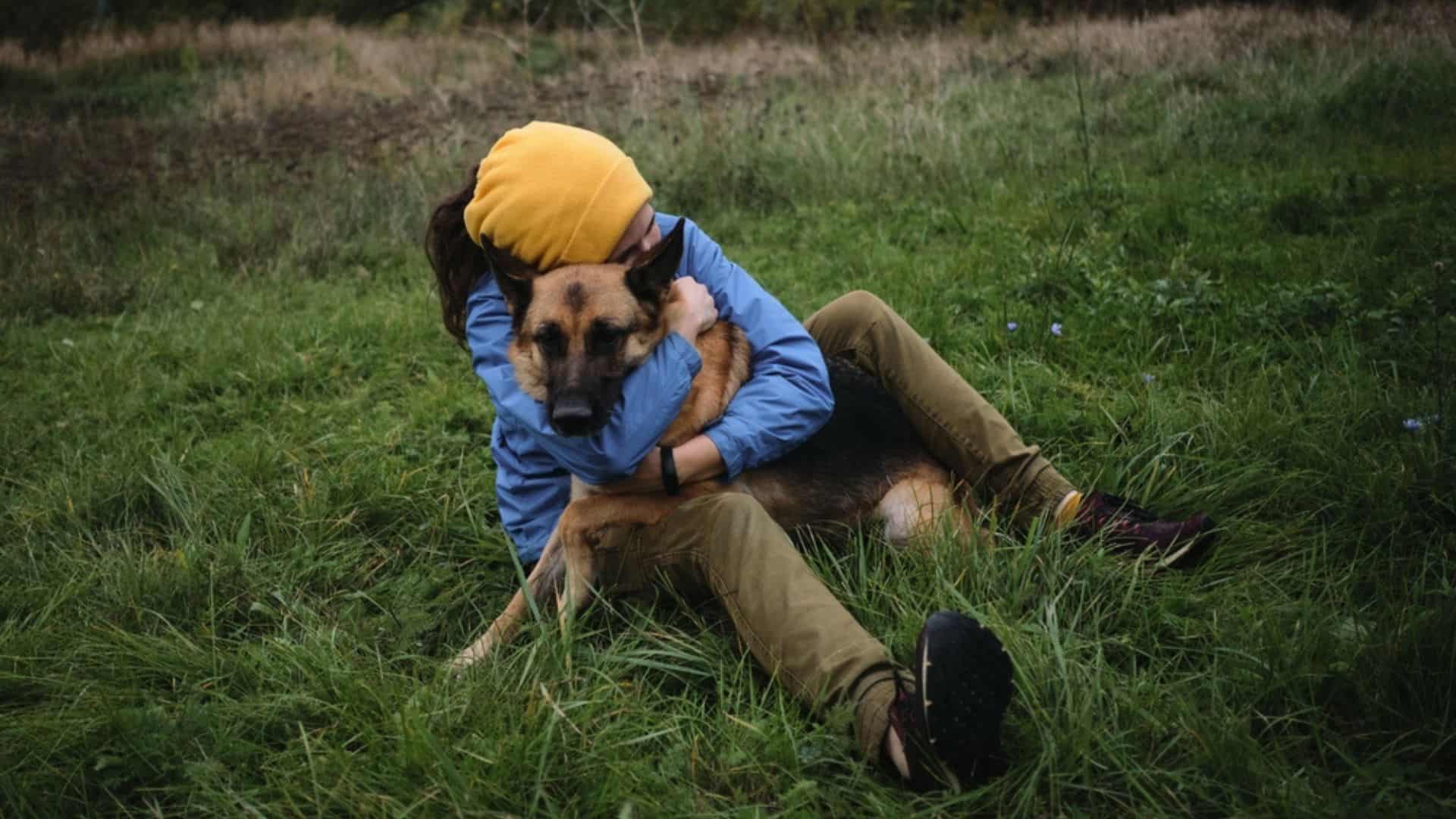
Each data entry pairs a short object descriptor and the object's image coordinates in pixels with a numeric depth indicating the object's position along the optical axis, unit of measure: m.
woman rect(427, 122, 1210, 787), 1.85
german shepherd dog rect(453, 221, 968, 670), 2.47
